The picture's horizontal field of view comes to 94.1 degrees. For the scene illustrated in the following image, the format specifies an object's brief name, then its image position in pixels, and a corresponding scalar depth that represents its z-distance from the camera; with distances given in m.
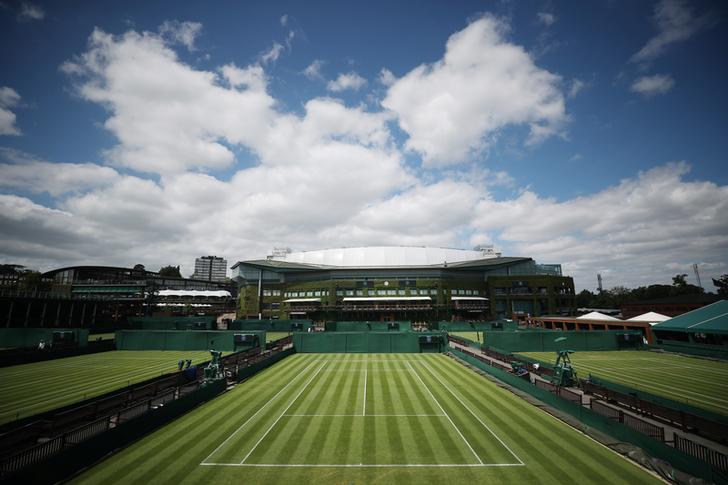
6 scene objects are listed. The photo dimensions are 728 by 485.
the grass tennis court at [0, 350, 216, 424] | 23.58
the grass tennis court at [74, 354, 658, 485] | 13.49
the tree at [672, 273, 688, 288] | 136.75
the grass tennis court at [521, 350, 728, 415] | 25.14
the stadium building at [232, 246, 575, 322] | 101.19
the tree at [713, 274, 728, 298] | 82.19
